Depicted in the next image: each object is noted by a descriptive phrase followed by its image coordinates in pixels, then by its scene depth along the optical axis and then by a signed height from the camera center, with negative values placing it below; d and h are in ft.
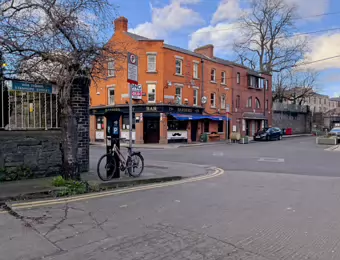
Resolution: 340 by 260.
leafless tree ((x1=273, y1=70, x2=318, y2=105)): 188.14 +23.11
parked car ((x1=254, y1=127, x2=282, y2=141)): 114.32 -3.57
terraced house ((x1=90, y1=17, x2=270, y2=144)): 94.84 +9.29
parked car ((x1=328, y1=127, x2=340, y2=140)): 105.09 -2.87
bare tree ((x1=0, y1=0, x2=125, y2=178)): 24.18 +6.27
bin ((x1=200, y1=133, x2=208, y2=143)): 103.96 -4.52
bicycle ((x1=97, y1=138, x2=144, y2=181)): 28.78 -3.97
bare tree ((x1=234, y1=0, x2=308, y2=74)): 159.00 +44.74
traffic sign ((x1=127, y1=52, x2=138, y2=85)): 31.12 +5.96
